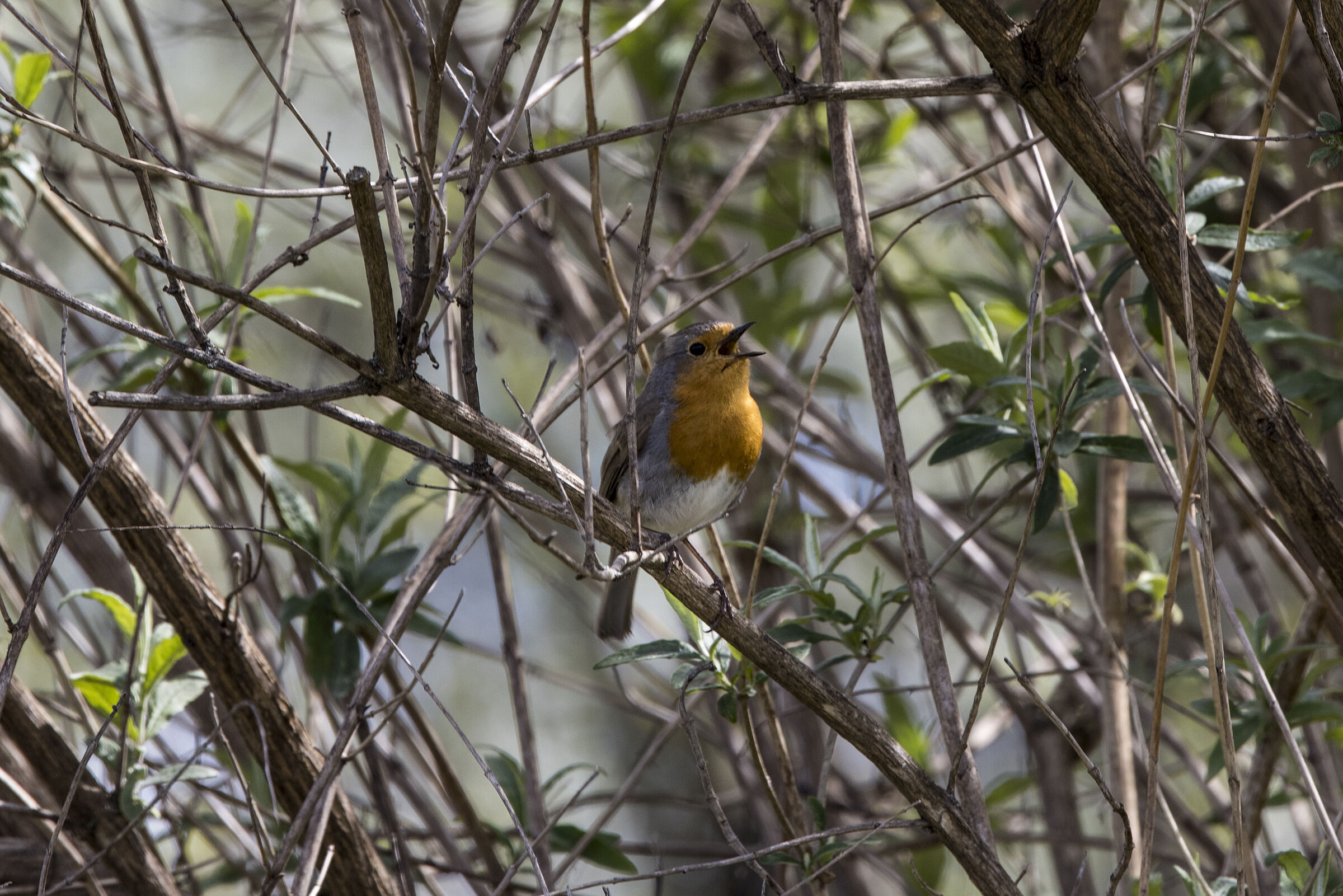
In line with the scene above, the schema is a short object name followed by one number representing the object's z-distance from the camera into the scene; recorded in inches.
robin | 301.6
